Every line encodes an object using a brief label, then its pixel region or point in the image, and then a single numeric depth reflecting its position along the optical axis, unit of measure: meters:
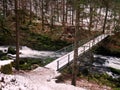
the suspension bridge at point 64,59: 19.53
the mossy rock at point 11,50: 27.05
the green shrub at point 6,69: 13.21
